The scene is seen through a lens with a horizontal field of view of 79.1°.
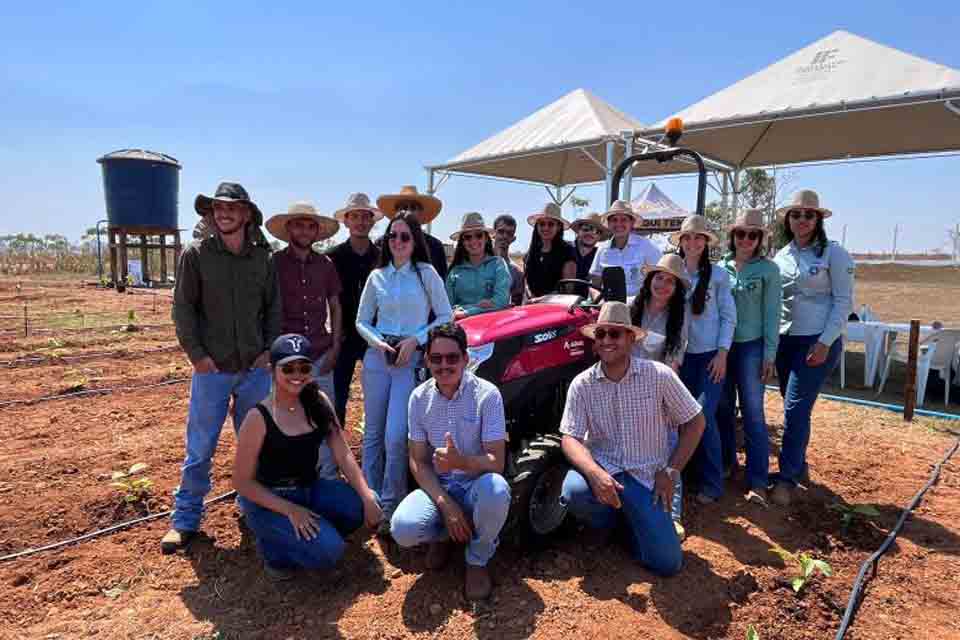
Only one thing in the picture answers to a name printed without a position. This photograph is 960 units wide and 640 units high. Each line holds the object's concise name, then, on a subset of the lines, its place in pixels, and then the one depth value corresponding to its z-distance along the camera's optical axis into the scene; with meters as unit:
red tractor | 2.96
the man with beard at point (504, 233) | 5.08
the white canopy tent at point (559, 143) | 10.70
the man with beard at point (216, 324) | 3.03
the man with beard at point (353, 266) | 3.88
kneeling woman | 2.69
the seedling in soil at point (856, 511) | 3.47
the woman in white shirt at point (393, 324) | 3.22
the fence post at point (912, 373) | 5.40
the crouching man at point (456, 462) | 2.62
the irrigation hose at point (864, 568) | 2.45
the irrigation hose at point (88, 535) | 3.01
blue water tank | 18.97
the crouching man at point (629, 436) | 2.77
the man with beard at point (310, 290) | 3.49
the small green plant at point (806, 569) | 2.66
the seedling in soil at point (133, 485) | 3.50
